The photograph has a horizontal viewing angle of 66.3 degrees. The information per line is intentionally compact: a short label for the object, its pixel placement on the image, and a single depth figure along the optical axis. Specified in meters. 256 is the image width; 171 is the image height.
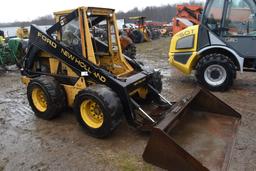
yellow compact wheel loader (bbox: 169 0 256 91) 4.43
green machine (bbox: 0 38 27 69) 7.12
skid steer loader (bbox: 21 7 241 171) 2.39
